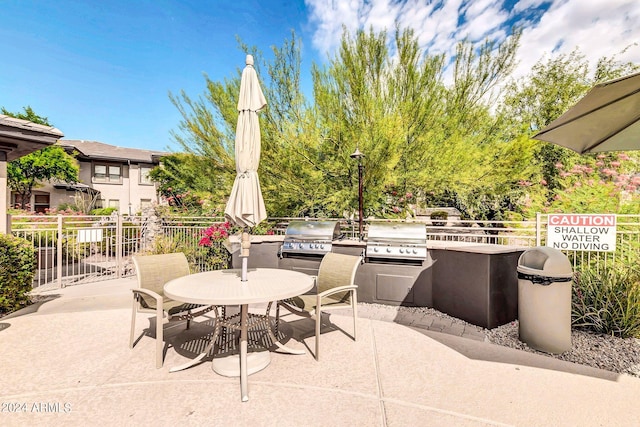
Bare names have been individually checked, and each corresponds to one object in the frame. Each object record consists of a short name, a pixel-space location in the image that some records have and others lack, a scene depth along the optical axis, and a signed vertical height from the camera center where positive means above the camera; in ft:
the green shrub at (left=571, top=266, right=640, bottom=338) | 11.06 -3.41
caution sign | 11.90 -0.77
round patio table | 7.83 -2.25
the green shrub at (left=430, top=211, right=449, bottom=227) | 47.62 -0.24
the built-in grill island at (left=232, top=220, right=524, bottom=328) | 12.53 -2.56
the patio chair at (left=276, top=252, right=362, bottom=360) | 10.00 -2.95
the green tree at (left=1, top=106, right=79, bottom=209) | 56.34 +8.80
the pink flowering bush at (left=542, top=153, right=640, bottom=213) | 17.72 +1.12
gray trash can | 10.19 -3.07
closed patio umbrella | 10.04 +1.91
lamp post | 19.53 +1.60
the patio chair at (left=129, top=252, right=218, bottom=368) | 9.05 -2.63
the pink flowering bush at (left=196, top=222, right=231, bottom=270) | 23.93 -2.87
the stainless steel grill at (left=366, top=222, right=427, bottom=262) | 14.65 -1.45
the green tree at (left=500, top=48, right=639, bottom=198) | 39.63 +17.73
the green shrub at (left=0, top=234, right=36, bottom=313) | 14.53 -2.91
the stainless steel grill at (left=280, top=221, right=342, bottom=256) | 16.47 -1.36
